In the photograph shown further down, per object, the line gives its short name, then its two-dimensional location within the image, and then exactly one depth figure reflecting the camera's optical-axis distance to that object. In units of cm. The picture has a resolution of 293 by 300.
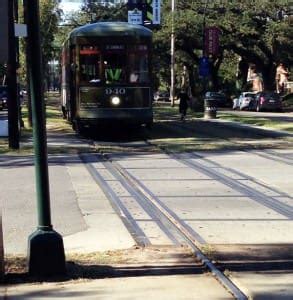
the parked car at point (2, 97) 5241
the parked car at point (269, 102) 5103
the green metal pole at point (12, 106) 1917
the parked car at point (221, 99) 6062
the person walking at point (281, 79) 9019
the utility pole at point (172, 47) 5737
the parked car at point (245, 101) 5484
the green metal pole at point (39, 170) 618
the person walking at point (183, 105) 3469
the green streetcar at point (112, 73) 2178
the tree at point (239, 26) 5778
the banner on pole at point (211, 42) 4918
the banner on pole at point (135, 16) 4069
